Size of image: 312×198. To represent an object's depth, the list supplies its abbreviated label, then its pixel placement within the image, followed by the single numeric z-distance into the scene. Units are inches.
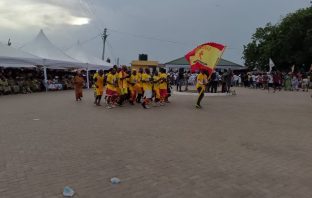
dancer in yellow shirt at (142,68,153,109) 359.4
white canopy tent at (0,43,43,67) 537.0
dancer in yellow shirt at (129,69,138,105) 373.8
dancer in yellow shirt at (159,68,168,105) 377.0
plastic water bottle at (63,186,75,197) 117.1
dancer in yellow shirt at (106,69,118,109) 359.4
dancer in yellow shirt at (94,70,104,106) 378.1
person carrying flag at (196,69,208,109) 356.7
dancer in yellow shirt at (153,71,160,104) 373.4
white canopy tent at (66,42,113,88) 751.4
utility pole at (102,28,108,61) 1379.3
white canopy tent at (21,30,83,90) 623.7
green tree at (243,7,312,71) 1051.2
